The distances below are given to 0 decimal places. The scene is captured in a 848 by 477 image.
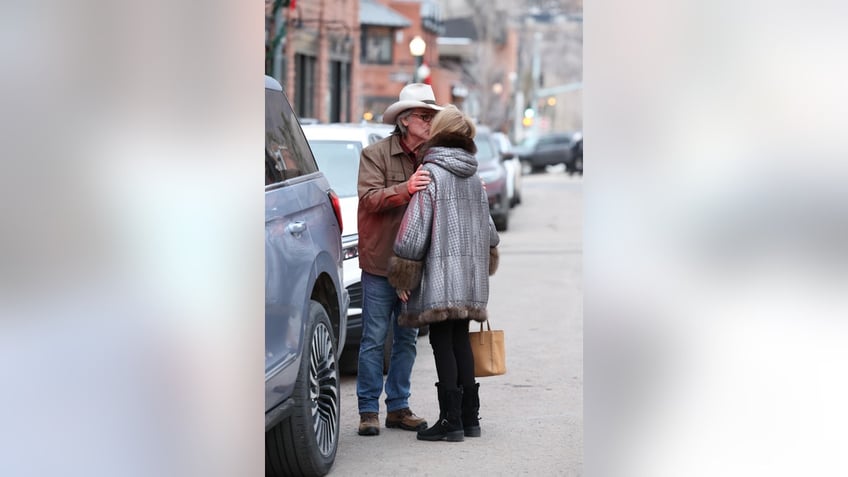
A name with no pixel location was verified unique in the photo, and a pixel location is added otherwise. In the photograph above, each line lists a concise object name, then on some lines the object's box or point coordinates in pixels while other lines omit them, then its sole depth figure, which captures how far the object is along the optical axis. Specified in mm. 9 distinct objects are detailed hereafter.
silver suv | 5965
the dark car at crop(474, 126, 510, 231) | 24891
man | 7672
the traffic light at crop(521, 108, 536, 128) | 86812
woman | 7277
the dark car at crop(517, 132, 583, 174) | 61812
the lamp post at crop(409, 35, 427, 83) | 34250
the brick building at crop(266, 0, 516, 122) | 37528
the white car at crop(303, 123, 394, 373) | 9742
